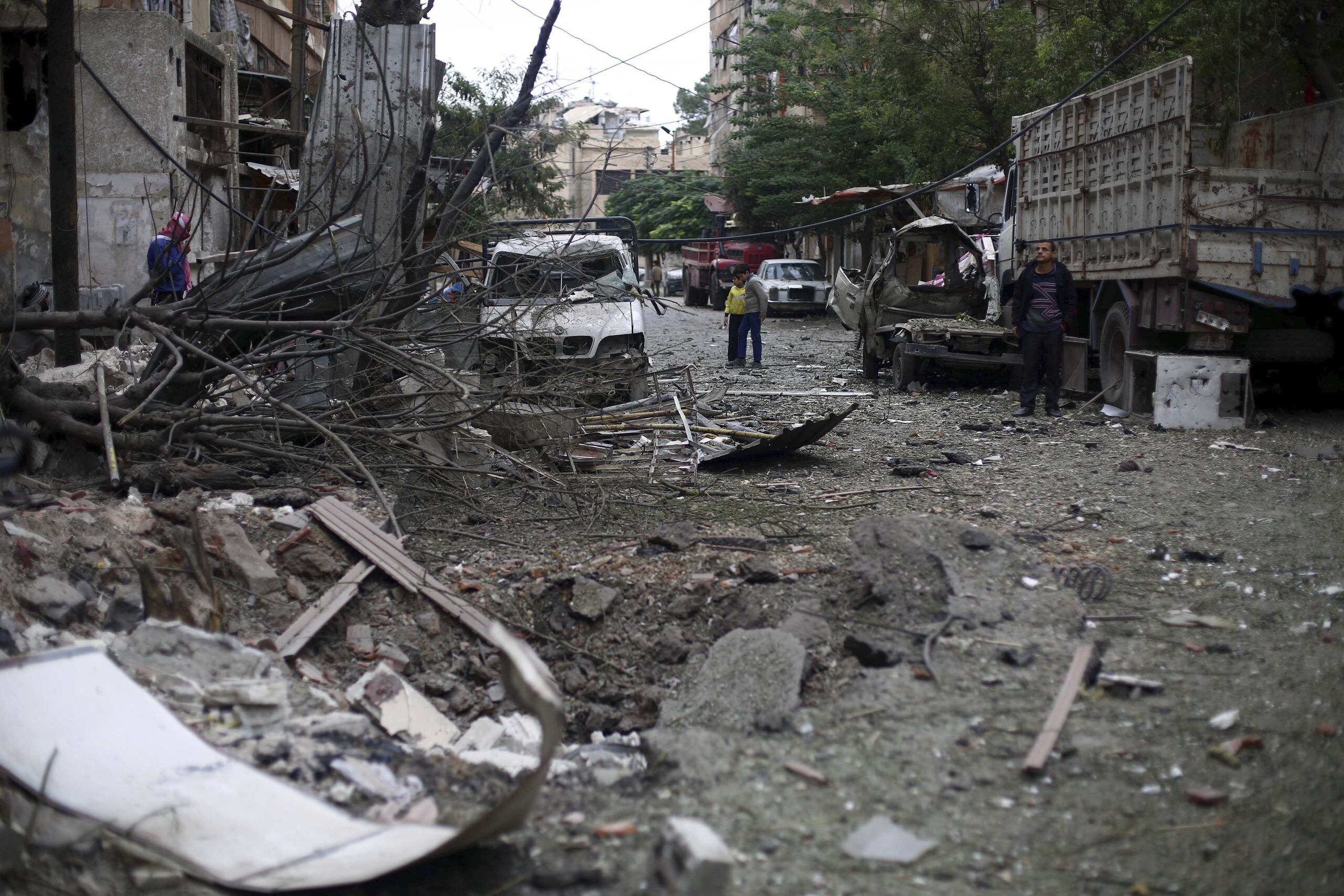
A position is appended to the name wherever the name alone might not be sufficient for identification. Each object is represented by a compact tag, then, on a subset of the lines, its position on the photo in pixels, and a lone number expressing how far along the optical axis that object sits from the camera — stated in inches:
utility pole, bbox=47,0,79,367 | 306.8
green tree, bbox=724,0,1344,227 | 437.4
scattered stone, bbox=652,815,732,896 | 98.5
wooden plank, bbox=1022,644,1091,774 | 132.7
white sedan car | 1164.5
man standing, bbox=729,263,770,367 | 629.9
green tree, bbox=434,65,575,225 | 292.8
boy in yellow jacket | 639.8
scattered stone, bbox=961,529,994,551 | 209.0
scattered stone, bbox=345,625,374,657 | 188.1
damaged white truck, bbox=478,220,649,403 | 290.0
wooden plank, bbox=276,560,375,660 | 180.2
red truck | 1338.6
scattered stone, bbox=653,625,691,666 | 192.2
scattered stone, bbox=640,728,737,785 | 132.8
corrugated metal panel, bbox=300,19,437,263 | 338.3
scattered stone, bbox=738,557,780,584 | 211.9
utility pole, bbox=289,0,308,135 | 606.9
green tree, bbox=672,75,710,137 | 2498.8
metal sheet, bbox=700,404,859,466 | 333.7
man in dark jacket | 427.8
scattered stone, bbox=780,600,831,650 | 180.7
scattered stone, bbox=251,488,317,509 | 233.3
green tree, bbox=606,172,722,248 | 1729.8
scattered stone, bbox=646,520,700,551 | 237.8
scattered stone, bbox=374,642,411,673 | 185.2
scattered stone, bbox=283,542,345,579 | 206.4
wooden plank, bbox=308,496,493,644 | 199.9
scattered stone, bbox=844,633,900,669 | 169.0
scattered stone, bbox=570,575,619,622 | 205.9
